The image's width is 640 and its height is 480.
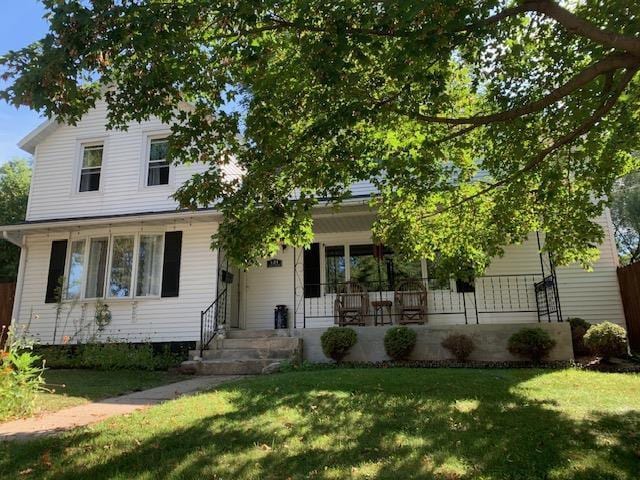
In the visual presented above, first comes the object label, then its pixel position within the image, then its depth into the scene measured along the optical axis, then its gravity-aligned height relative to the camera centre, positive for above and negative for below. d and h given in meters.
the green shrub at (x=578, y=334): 10.91 -0.06
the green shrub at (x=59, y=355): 12.27 -0.48
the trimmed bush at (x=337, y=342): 10.70 -0.18
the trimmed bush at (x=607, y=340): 9.69 -0.18
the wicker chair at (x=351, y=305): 12.68 +0.77
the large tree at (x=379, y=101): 4.42 +2.69
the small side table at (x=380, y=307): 12.41 +0.68
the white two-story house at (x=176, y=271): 12.77 +1.76
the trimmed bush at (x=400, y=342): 10.48 -0.19
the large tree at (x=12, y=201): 22.81 +7.12
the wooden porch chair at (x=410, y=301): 12.48 +0.85
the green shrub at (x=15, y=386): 6.12 -0.63
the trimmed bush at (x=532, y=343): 9.93 -0.23
